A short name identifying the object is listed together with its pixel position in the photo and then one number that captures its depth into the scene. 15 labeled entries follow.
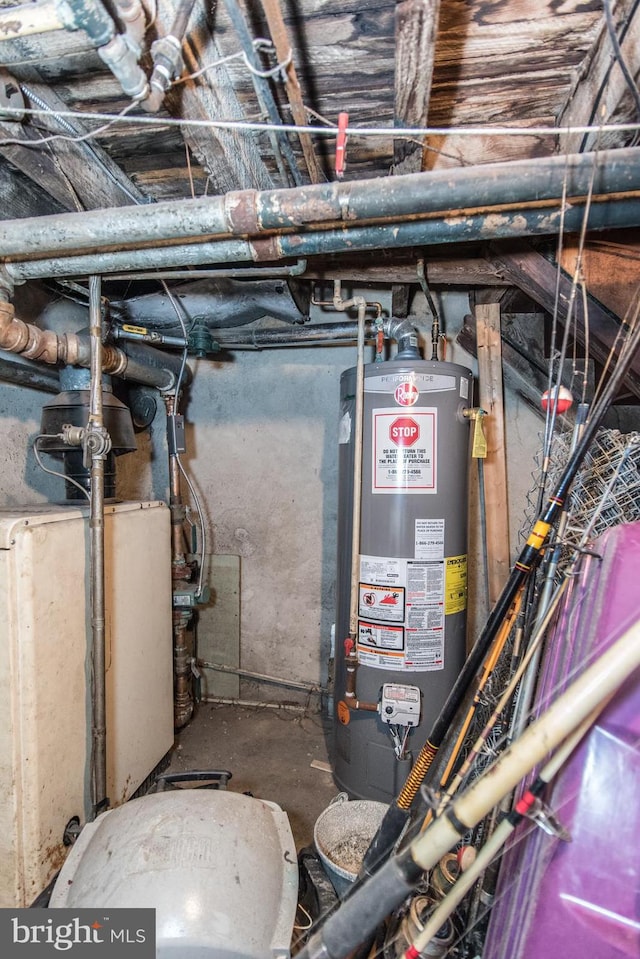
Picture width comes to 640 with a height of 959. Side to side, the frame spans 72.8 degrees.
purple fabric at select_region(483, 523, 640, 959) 0.51
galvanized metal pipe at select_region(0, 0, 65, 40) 0.67
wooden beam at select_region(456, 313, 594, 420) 1.86
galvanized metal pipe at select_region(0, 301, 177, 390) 1.39
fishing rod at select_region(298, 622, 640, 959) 0.50
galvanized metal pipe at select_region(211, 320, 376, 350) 2.00
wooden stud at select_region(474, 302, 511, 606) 1.84
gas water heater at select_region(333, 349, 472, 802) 1.49
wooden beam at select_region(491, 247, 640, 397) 1.17
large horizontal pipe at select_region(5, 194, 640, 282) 0.95
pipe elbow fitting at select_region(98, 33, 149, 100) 0.71
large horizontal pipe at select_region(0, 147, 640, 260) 0.83
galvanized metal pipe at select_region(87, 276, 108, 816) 1.36
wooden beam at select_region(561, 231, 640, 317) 1.14
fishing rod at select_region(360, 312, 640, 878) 0.75
